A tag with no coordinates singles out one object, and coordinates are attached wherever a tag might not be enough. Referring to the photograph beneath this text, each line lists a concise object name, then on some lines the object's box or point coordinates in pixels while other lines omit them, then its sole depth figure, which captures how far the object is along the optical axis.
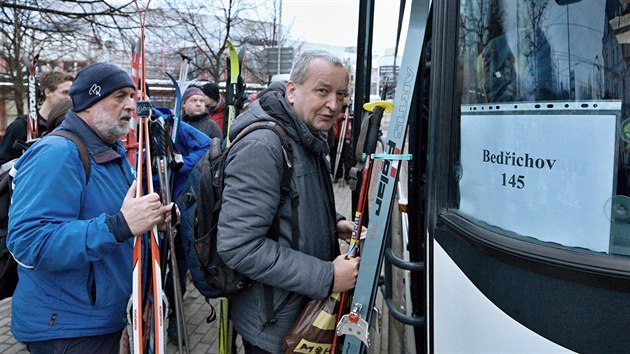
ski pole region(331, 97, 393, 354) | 1.69
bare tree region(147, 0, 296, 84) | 16.16
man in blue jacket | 1.77
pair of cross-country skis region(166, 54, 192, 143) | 3.38
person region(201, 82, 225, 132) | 5.90
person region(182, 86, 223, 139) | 5.22
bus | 1.05
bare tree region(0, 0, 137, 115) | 9.69
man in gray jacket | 1.59
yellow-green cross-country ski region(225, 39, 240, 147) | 3.20
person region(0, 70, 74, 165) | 3.80
